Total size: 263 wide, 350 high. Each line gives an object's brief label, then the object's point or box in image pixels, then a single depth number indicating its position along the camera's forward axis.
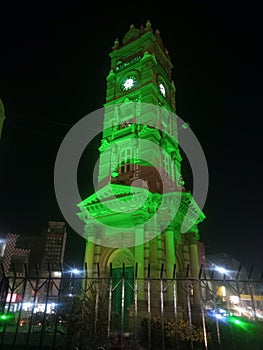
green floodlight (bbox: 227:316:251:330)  15.18
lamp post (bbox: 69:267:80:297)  10.49
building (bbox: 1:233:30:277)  55.53
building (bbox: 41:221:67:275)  80.93
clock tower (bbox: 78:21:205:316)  21.48
